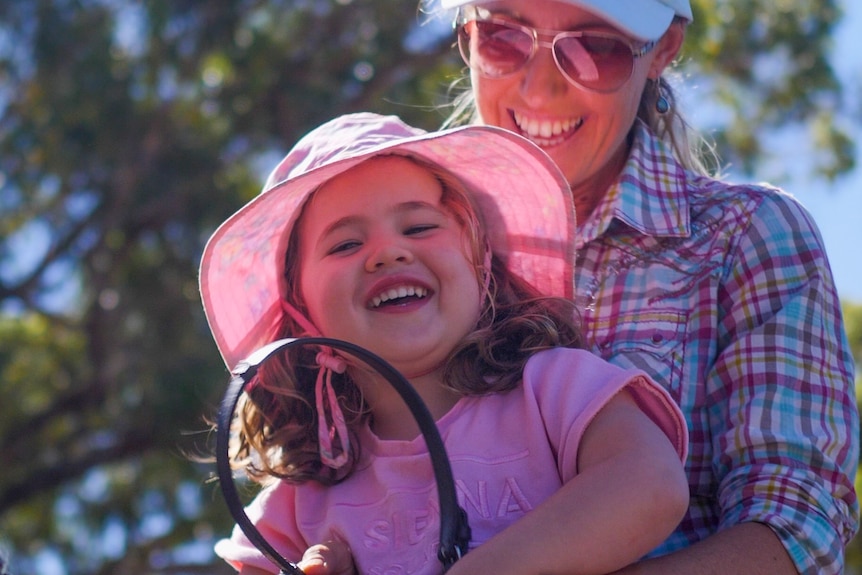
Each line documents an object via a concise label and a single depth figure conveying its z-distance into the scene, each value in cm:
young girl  340
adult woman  353
